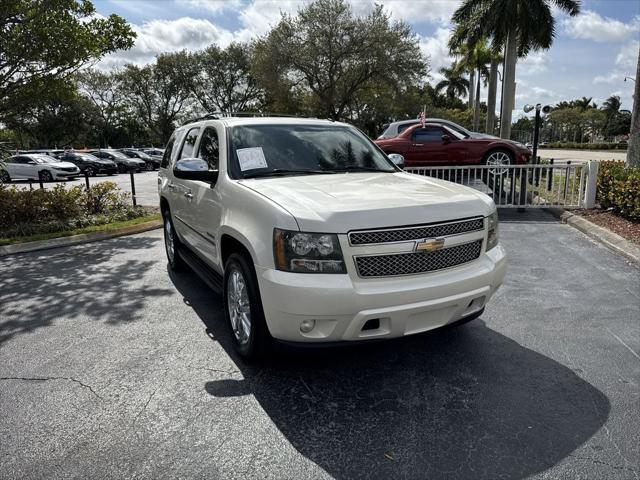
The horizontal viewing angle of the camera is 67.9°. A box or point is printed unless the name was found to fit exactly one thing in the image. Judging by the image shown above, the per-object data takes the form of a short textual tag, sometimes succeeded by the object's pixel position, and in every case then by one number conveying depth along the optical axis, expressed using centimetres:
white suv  288
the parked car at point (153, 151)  4035
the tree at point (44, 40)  888
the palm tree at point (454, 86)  6319
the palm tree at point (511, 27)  2206
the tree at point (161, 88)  5147
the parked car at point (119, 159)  3362
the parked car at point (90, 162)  3072
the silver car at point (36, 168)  2587
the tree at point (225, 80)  4972
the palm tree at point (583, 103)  10181
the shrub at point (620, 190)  805
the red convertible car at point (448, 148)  1202
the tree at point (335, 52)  2994
